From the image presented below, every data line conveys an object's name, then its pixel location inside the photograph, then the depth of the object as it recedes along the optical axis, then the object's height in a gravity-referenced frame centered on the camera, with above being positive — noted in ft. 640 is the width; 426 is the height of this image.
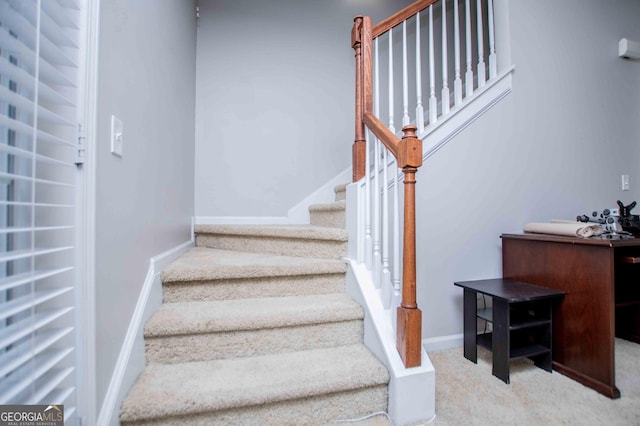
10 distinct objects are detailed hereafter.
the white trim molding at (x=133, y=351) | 2.95 -1.54
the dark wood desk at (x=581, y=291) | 4.42 -1.21
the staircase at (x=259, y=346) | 3.29 -1.77
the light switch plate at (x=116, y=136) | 3.21 +0.93
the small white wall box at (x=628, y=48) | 7.34 +4.24
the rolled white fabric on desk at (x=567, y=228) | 4.87 -0.21
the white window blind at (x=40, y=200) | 2.10 +0.15
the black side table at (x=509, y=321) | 4.66 -1.76
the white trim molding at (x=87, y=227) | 2.67 -0.08
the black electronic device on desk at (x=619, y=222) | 5.11 -0.10
